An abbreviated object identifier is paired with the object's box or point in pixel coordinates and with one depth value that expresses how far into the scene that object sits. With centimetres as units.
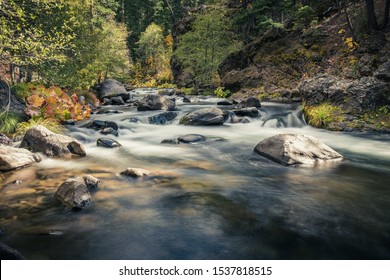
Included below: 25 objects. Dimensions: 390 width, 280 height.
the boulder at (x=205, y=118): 1409
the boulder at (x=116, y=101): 2283
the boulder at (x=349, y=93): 1276
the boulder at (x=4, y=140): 1005
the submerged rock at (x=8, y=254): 348
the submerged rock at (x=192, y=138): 1101
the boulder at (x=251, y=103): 1725
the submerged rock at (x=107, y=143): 1034
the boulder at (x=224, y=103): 1977
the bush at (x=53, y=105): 1255
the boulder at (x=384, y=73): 1311
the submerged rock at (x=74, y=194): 536
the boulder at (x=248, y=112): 1539
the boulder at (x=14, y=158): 745
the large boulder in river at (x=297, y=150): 802
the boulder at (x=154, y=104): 1839
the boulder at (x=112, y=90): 2441
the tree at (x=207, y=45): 2623
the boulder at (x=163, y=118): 1519
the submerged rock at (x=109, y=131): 1235
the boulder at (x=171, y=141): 1096
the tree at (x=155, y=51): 5297
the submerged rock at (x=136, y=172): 711
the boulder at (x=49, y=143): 891
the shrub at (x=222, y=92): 2434
